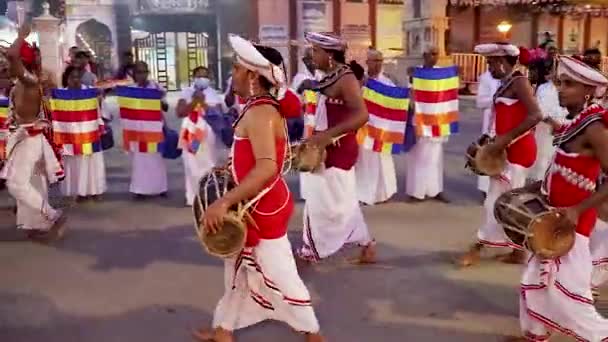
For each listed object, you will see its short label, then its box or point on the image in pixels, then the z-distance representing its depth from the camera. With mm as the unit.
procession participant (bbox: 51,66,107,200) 7750
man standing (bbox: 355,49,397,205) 7848
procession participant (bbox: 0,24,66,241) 6074
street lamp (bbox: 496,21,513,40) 10068
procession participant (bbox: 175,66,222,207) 7695
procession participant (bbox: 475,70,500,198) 7797
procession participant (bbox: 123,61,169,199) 8172
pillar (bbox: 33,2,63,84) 19625
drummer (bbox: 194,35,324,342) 3359
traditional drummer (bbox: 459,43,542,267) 5121
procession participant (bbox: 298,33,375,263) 4871
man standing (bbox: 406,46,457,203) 7906
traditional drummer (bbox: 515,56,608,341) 3438
